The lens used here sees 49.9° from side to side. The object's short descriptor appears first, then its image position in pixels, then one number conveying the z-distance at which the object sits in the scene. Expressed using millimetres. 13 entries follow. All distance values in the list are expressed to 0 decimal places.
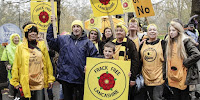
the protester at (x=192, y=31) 7895
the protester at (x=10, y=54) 5656
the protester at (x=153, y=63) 3951
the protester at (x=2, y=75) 5866
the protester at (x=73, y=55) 3598
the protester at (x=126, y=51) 3676
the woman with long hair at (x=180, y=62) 3506
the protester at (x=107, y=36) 4774
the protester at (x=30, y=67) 3531
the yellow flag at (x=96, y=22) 7535
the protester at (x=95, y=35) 5324
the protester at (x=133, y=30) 4363
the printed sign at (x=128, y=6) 6473
